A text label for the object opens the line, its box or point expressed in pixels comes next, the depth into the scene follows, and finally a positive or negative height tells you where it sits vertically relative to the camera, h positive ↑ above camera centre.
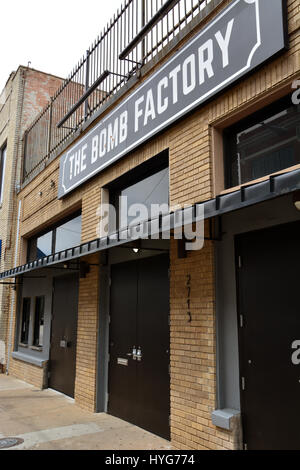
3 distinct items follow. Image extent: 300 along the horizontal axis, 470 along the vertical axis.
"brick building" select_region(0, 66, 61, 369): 13.75 +6.32
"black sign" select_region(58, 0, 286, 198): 4.55 +3.23
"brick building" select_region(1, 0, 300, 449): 4.31 +0.98
